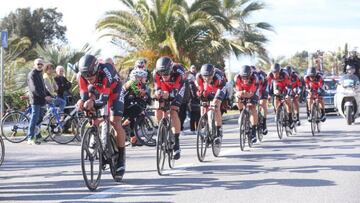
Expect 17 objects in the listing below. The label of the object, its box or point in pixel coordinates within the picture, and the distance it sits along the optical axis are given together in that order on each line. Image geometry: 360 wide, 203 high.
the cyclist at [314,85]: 17.30
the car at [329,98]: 25.22
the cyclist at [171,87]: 10.16
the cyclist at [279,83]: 15.86
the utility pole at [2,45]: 16.56
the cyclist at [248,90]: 13.21
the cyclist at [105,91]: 8.35
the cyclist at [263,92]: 14.46
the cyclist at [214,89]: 11.61
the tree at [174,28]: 24.89
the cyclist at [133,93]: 13.62
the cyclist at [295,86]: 16.62
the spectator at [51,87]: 15.38
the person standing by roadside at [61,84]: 15.74
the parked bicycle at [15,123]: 15.25
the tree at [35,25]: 47.78
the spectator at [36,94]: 14.50
